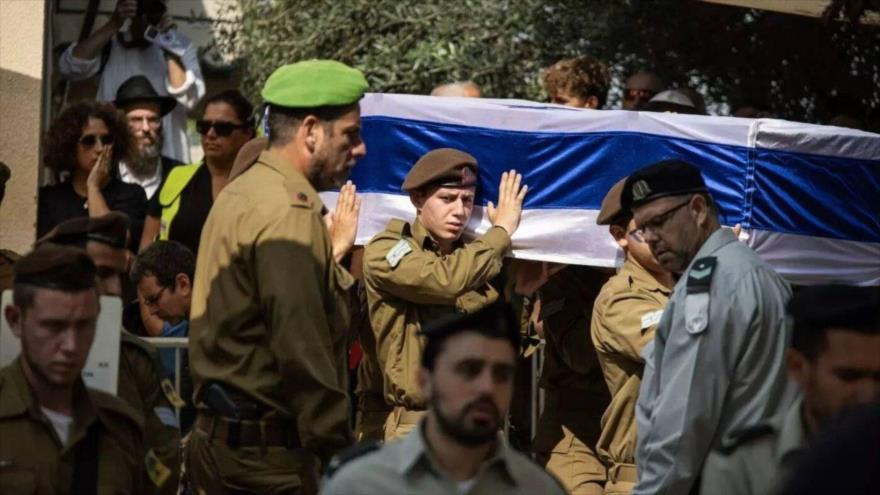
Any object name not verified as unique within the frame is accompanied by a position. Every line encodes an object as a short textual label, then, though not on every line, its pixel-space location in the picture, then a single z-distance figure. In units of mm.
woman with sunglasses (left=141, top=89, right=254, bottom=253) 17393
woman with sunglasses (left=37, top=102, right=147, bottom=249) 17486
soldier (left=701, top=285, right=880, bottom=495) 9306
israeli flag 14824
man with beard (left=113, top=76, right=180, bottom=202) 19169
